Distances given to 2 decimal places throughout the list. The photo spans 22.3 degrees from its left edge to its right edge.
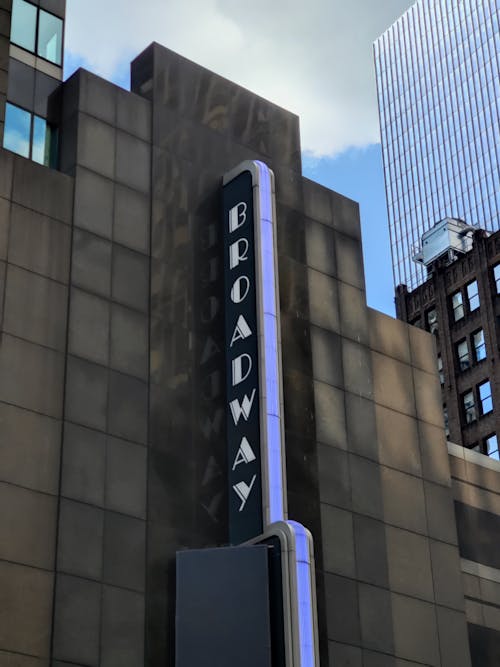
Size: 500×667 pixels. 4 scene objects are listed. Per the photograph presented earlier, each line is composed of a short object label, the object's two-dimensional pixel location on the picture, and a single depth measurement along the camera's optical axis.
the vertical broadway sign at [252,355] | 36.19
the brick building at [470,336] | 99.38
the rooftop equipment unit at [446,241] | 108.75
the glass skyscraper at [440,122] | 160.62
